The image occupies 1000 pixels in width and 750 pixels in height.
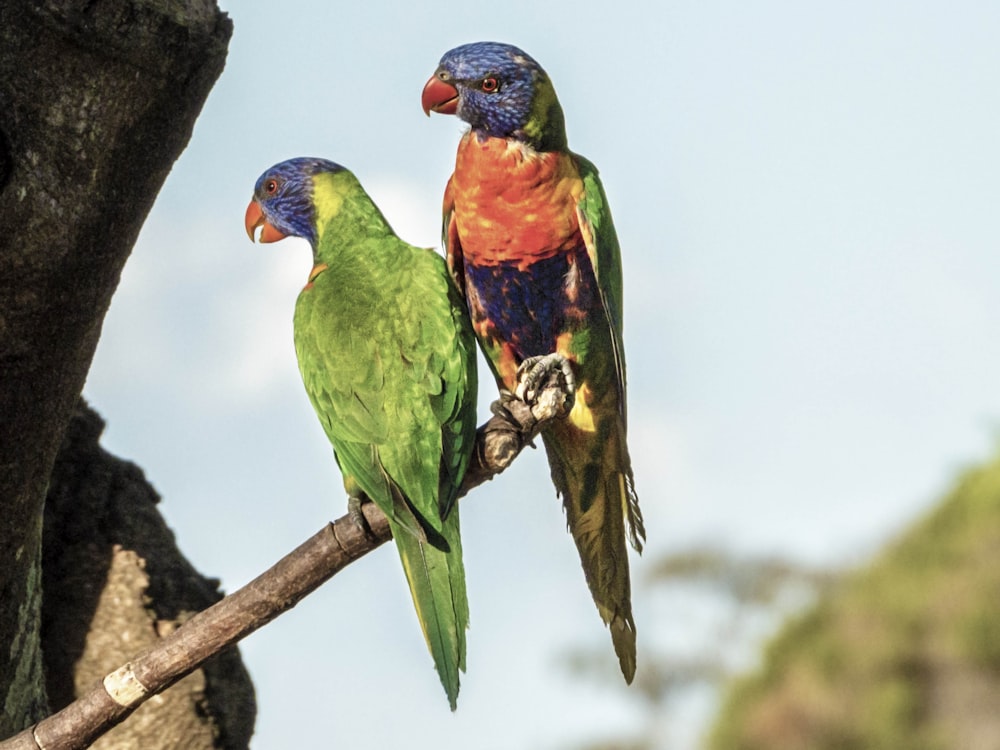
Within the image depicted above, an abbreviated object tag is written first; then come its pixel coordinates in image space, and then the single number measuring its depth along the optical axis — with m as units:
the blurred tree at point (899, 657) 20.87
